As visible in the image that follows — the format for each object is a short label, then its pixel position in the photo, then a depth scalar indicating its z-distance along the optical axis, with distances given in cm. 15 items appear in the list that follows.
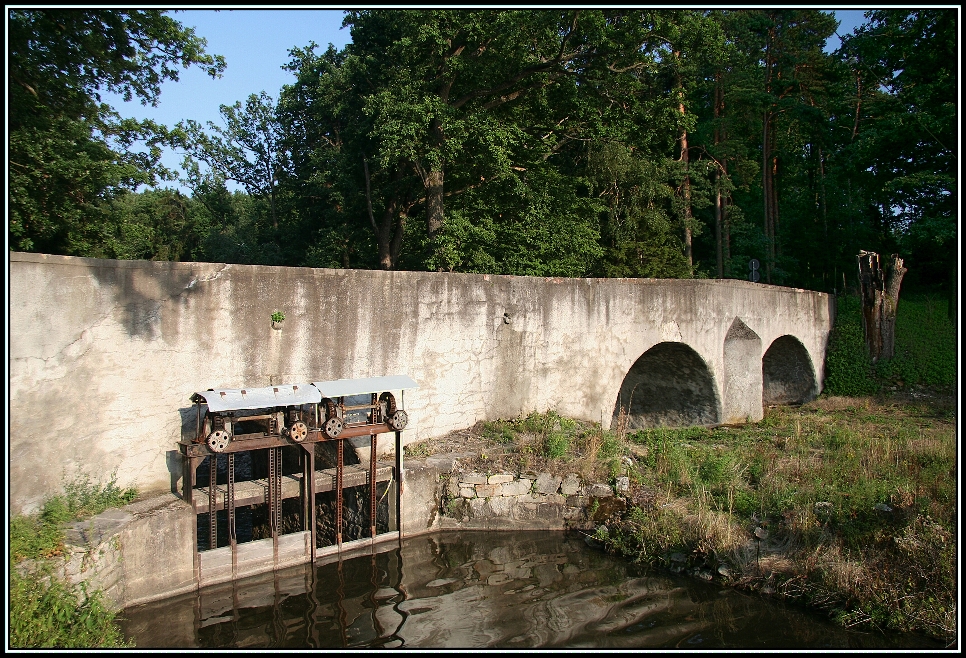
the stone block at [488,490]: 1008
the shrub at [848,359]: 1944
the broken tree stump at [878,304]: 1986
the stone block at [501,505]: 1010
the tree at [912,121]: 2014
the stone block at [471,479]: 1006
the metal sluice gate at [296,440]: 816
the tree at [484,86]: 1561
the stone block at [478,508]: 1005
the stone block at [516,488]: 1018
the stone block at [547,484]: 1030
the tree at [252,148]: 3019
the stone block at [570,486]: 1036
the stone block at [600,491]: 1033
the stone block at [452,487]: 999
